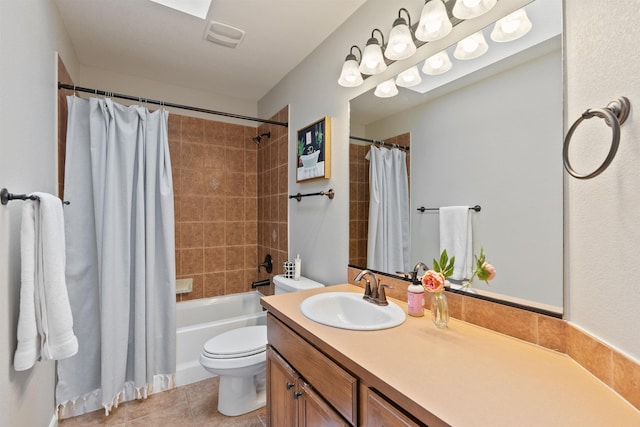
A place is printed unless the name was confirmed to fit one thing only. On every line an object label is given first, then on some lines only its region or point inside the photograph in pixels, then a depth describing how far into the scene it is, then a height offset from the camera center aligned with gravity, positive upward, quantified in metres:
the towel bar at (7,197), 0.95 +0.06
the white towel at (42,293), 1.03 -0.30
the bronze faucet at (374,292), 1.31 -0.36
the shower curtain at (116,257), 1.84 -0.29
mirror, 0.90 +0.22
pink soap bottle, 1.16 -0.35
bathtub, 2.17 -0.93
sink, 1.08 -0.42
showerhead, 2.83 +0.81
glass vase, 1.04 -0.35
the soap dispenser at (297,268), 2.12 -0.40
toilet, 1.71 -0.90
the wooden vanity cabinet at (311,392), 0.77 -0.59
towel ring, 0.61 +0.22
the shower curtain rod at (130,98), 1.75 +0.80
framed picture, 1.89 +0.46
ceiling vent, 1.82 +1.21
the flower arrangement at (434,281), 1.02 -0.24
